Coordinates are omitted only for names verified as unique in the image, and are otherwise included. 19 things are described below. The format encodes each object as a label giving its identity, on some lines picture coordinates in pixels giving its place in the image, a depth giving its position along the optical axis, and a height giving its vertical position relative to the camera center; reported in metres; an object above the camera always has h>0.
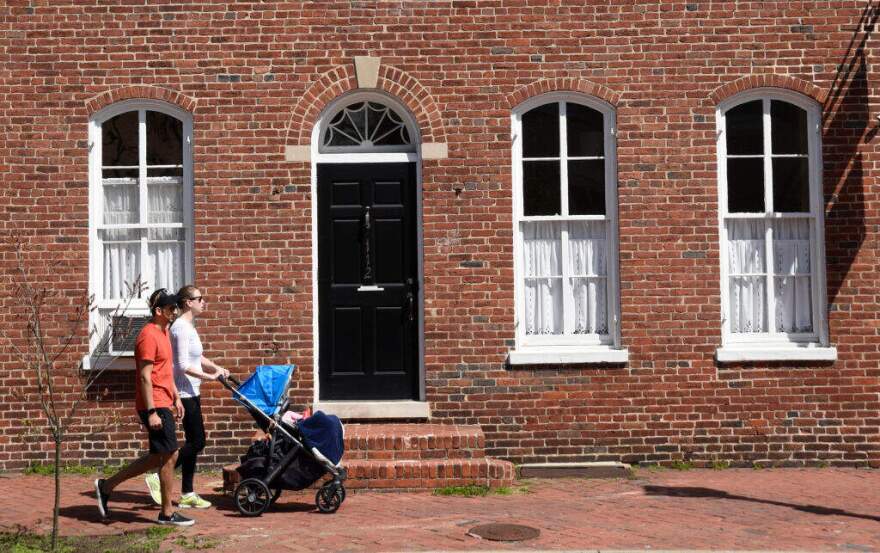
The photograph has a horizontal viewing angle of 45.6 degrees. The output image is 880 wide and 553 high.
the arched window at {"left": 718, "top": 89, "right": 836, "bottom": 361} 10.68 +0.93
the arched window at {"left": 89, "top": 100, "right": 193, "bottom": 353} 10.77 +1.18
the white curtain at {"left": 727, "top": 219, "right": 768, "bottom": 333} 10.71 +0.33
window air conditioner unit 10.60 -0.21
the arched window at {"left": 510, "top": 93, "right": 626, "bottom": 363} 10.70 +0.88
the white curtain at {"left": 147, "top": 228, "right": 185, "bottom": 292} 10.83 +0.59
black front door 10.69 +0.25
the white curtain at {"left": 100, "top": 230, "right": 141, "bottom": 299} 10.82 +0.59
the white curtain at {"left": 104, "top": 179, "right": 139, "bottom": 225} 10.84 +1.17
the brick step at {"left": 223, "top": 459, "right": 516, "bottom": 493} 9.36 -1.46
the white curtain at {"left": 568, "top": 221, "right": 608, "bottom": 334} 10.73 +0.43
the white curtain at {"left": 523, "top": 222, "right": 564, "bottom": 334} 10.73 +0.34
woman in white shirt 8.74 -0.54
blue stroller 8.48 -1.16
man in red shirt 8.01 -0.66
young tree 10.55 -0.25
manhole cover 7.59 -1.63
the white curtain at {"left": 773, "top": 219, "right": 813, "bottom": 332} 10.72 +0.31
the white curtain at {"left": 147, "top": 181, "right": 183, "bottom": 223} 10.82 +1.18
